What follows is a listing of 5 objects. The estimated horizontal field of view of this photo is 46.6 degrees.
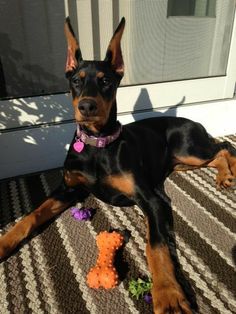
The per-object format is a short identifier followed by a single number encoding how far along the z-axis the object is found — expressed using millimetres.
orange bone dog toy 530
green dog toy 519
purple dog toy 702
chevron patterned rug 517
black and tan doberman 542
